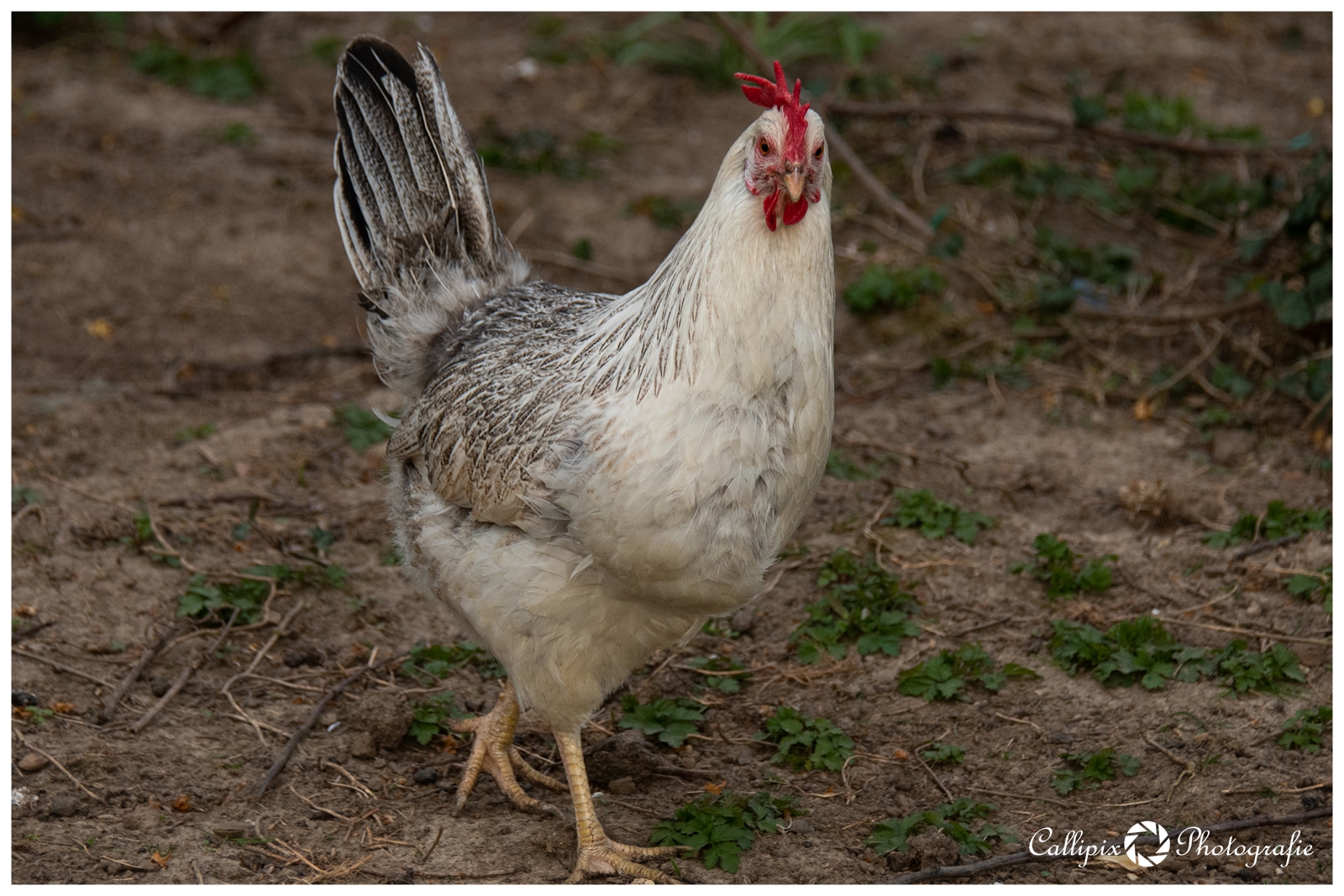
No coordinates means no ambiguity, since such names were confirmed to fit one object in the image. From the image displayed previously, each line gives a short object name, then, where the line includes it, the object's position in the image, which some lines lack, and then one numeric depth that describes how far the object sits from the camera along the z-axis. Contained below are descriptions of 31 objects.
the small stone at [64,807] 7.18
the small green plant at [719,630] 9.61
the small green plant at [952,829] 7.05
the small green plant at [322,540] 10.19
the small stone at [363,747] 8.10
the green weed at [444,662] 8.98
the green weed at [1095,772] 7.66
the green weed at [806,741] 8.08
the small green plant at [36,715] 7.93
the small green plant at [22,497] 9.99
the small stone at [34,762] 7.50
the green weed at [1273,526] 9.91
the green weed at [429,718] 8.30
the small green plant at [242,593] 9.27
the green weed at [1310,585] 9.12
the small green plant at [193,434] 11.64
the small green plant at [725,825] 7.12
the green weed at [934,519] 10.28
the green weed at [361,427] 11.60
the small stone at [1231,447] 11.47
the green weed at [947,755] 8.00
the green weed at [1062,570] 9.45
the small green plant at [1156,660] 8.34
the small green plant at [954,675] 8.55
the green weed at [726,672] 9.00
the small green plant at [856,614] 9.11
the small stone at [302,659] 9.05
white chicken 6.05
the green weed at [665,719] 8.34
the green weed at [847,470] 11.16
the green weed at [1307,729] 7.70
